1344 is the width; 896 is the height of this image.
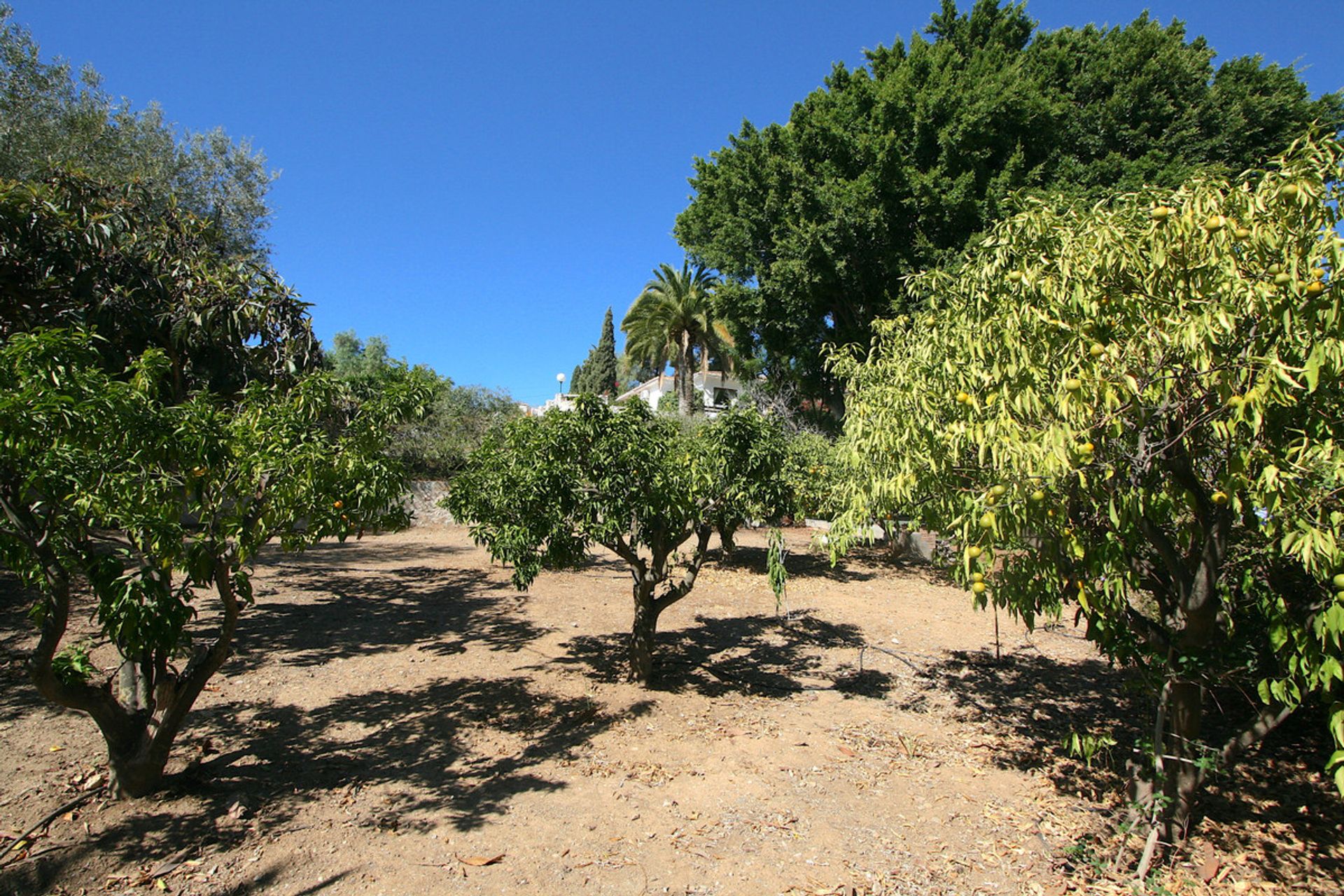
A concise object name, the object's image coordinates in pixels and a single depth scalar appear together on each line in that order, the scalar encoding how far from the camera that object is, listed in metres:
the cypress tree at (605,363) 47.22
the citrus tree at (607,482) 5.61
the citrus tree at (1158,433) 2.57
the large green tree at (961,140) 15.00
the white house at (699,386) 40.62
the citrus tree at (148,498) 3.19
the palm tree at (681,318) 28.84
